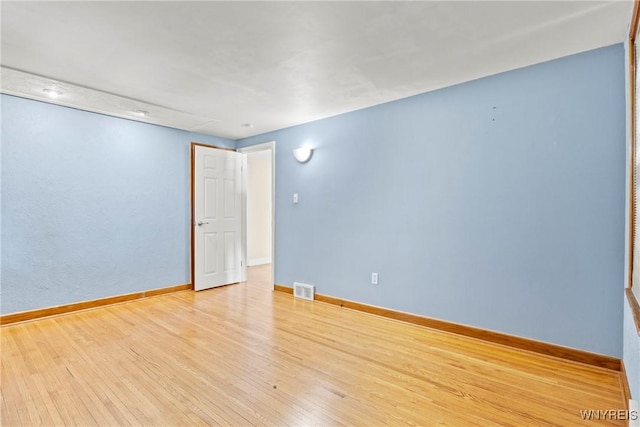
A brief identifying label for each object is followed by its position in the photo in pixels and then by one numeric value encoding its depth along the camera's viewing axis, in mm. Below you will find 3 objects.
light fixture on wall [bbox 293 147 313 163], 4125
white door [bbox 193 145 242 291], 4633
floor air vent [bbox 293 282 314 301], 4121
